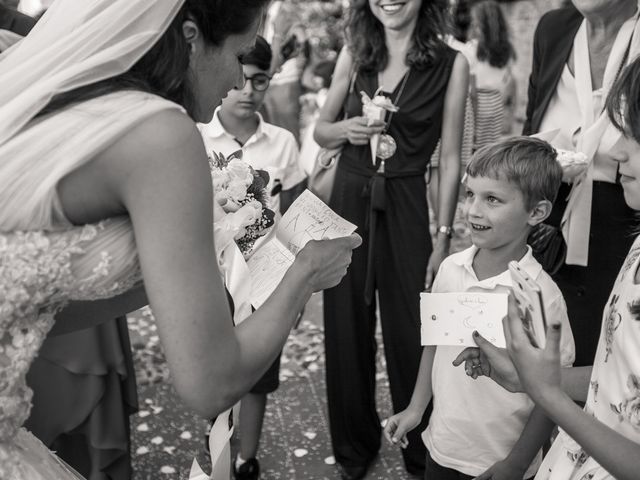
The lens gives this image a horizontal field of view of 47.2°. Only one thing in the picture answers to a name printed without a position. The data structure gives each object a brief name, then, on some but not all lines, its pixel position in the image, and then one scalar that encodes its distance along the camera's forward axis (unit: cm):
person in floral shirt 156
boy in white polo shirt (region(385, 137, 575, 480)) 237
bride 133
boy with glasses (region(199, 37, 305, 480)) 344
